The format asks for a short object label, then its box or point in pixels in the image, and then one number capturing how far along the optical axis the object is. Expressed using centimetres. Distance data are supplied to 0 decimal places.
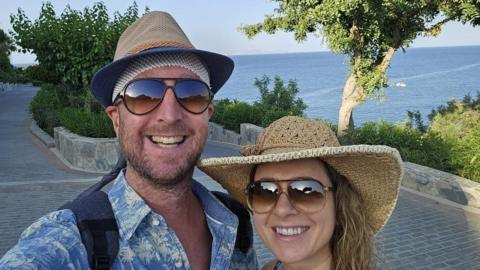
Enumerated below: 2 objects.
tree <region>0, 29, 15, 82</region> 4549
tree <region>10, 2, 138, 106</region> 1393
